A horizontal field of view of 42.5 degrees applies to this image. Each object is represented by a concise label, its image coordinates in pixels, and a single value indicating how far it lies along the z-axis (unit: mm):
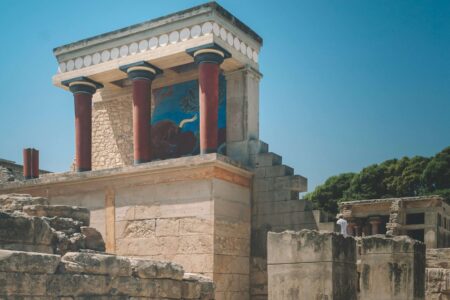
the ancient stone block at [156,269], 6969
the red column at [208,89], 13820
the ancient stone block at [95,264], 6082
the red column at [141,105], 14789
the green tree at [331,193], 39897
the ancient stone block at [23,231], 7062
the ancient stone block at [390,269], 8461
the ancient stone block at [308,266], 7059
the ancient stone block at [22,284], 5359
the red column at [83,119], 16094
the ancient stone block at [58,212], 10605
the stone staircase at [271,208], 13370
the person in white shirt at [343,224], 12703
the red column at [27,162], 17391
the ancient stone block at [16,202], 11156
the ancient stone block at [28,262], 5402
